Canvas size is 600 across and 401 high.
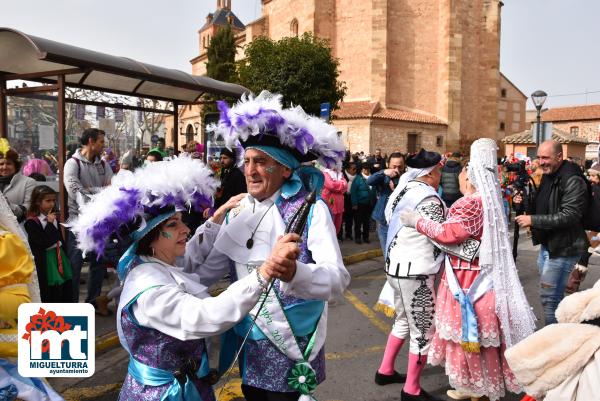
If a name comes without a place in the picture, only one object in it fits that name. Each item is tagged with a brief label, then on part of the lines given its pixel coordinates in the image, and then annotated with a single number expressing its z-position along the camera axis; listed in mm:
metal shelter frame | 5434
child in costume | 4801
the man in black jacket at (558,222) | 4145
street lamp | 14578
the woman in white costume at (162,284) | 1701
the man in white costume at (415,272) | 3713
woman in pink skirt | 3359
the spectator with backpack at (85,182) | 5625
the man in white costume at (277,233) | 2174
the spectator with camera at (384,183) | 6636
